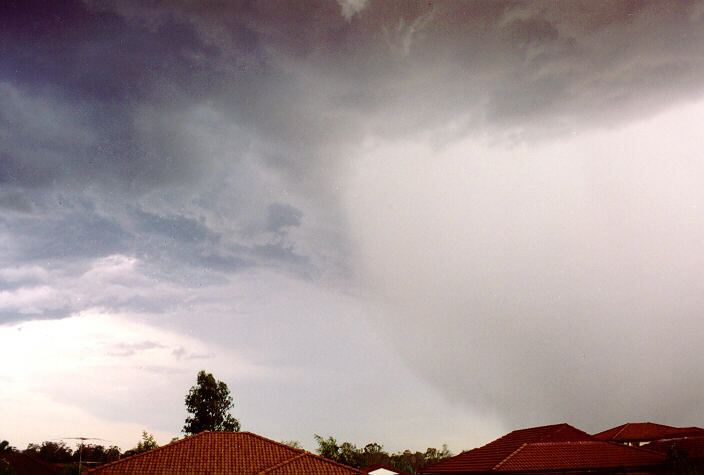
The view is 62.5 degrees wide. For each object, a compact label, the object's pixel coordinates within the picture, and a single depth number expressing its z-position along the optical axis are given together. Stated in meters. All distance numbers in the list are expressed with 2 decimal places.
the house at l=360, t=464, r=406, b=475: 62.03
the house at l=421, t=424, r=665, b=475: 43.09
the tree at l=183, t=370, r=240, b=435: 82.44
